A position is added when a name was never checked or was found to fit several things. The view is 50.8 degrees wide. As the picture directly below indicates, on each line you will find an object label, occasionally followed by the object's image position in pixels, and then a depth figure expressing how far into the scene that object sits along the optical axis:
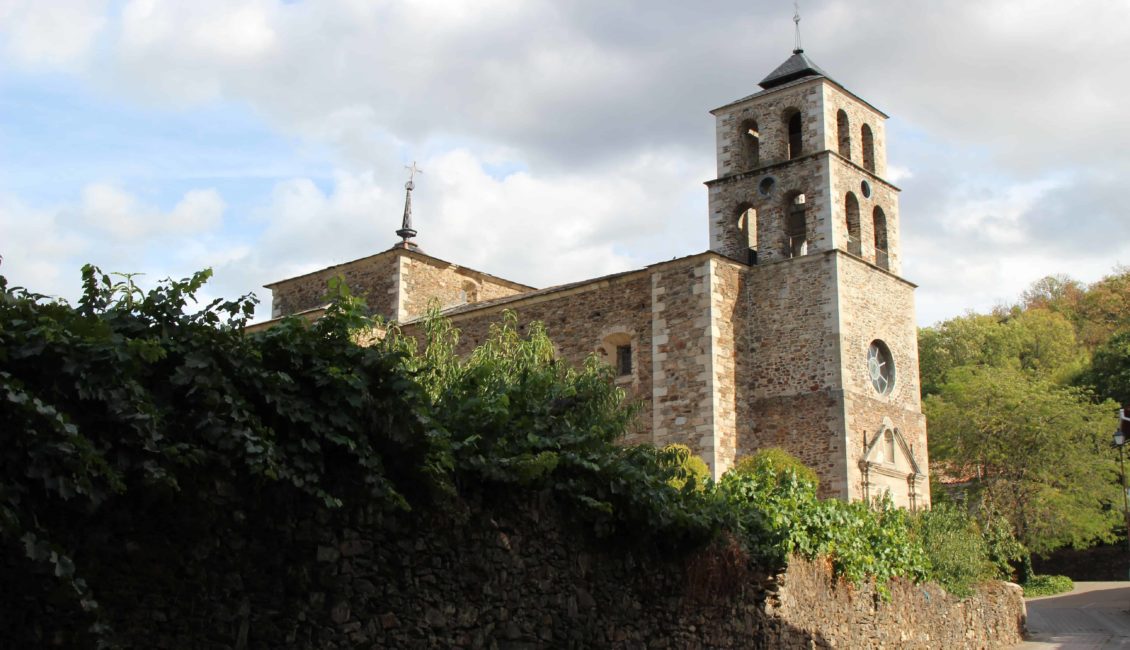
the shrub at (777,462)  22.56
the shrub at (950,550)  17.83
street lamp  27.93
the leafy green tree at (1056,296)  57.15
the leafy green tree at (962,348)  50.28
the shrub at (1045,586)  31.94
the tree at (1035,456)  34.31
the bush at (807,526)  12.30
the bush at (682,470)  10.59
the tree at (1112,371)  39.97
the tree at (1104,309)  52.16
